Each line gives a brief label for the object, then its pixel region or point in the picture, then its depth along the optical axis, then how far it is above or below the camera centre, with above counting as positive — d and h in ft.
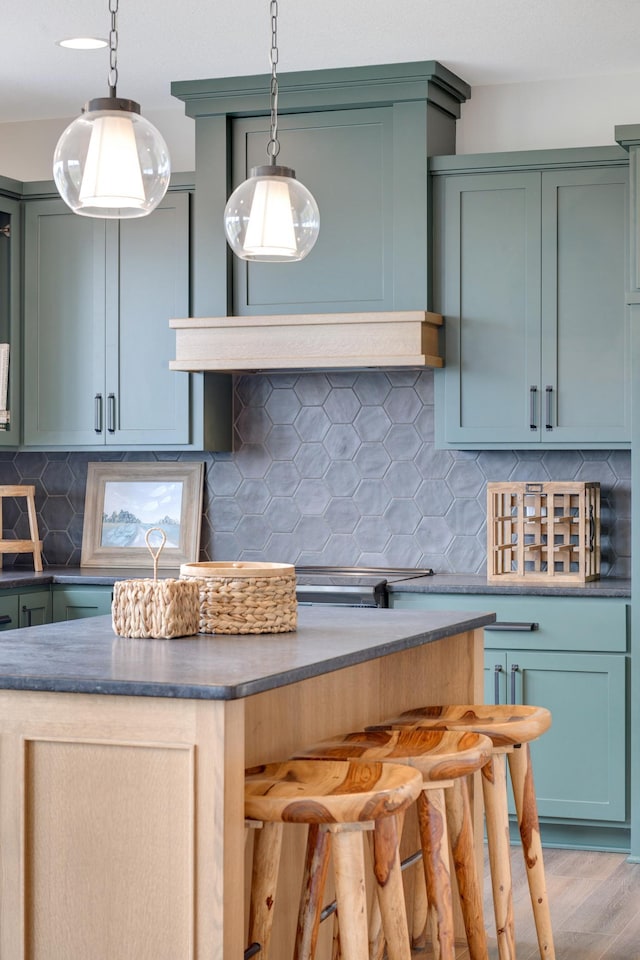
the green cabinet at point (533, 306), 15.29 +1.89
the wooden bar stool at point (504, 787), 9.93 -2.50
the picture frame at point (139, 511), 17.63 -0.64
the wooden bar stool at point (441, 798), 8.76 -2.33
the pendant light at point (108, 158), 8.19 +1.92
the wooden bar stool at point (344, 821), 7.61 -2.09
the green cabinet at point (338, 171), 15.74 +3.59
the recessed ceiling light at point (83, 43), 14.74 +4.75
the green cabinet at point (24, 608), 15.90 -1.78
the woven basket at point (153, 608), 9.30 -1.03
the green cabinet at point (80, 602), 16.40 -1.74
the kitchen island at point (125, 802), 7.24 -1.91
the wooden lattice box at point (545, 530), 15.34 -0.78
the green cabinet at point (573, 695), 14.46 -2.56
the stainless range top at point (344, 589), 14.98 -1.43
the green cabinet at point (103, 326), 16.96 +1.81
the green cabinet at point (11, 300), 17.53 +2.19
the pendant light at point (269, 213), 9.48 +1.81
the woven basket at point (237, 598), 9.66 -0.99
